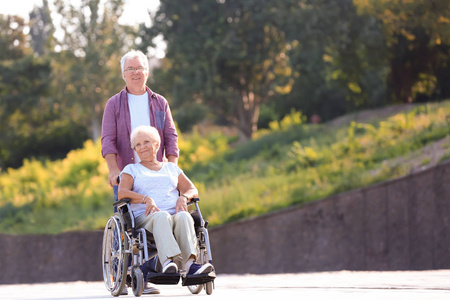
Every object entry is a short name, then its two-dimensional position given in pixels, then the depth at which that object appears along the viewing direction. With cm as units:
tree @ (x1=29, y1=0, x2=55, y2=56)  8319
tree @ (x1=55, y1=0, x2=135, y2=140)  4994
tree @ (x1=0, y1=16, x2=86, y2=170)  4644
